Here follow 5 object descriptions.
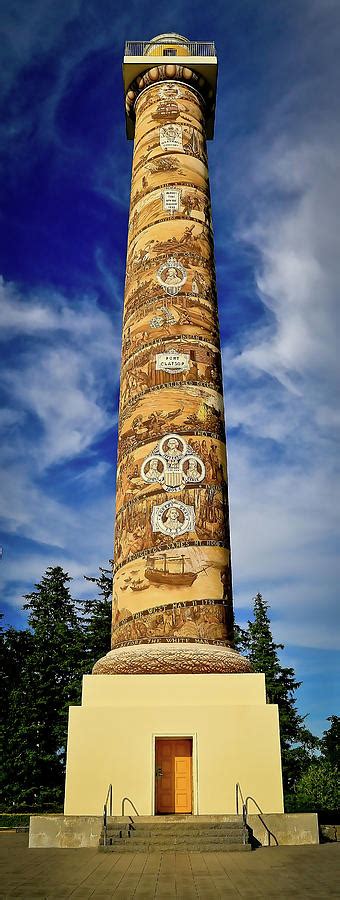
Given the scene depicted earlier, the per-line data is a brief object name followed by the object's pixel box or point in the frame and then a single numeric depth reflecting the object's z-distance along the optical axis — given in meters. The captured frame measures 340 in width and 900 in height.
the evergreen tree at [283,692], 22.79
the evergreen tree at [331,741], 29.17
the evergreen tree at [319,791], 14.88
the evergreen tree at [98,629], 22.70
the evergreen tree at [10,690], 19.52
